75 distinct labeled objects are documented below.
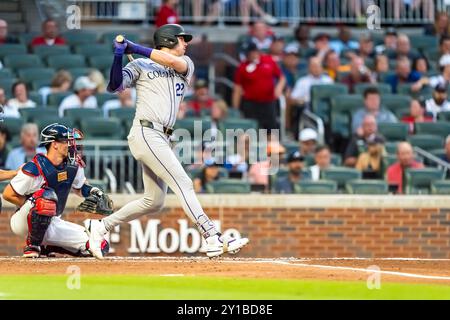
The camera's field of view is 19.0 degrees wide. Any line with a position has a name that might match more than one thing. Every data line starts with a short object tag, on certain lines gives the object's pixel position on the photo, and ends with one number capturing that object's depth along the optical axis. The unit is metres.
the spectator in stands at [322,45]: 20.70
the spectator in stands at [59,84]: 18.55
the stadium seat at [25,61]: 19.67
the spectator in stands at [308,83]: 19.42
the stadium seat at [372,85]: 19.63
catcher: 12.16
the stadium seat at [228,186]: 16.39
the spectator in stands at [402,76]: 20.27
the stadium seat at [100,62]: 19.80
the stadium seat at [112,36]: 20.47
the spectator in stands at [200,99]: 18.73
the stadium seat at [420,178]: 16.89
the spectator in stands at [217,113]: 17.84
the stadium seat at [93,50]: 20.17
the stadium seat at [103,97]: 18.72
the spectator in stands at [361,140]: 17.77
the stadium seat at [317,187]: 16.44
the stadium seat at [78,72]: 19.09
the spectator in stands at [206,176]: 16.61
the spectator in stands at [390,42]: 21.58
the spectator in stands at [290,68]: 20.17
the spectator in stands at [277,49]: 20.48
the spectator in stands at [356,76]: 20.05
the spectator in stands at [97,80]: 18.94
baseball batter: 11.49
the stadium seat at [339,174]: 16.80
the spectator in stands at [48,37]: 20.11
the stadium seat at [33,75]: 19.27
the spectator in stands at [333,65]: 20.23
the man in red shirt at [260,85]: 19.09
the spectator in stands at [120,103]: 18.30
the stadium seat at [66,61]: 19.64
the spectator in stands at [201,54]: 21.38
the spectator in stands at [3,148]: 16.72
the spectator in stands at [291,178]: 16.69
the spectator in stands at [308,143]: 17.69
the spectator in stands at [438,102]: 19.27
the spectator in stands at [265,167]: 16.88
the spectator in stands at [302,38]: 21.42
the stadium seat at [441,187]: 16.75
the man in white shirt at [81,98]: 18.19
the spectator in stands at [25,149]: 16.38
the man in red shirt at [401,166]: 16.93
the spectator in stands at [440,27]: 21.92
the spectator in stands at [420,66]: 20.53
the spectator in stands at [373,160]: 17.25
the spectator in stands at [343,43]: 21.43
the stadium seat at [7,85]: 18.50
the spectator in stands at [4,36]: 20.12
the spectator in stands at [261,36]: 20.69
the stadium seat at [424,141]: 18.08
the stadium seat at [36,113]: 17.56
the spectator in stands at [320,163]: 16.92
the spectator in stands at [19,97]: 17.95
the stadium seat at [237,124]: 17.73
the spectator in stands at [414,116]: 18.80
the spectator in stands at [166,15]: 20.69
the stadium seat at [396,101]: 19.42
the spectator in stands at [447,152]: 17.59
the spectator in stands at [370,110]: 18.56
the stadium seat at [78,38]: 20.70
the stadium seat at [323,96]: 19.23
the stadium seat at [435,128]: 18.64
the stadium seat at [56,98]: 18.34
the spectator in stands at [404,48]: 20.80
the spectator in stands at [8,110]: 17.72
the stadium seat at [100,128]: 17.28
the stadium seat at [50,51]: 19.94
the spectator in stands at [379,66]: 20.63
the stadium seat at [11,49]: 19.89
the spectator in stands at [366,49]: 21.25
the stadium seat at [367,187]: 16.53
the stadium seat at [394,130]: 18.33
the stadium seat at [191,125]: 17.52
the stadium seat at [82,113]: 17.68
